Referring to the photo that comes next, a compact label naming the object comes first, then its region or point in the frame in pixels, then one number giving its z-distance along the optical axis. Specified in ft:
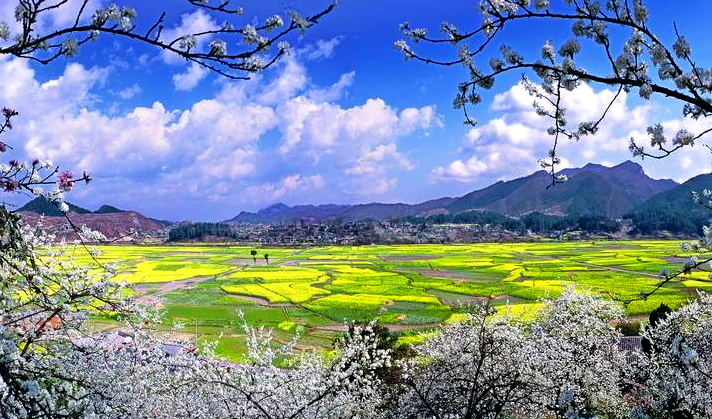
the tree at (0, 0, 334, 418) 9.15
